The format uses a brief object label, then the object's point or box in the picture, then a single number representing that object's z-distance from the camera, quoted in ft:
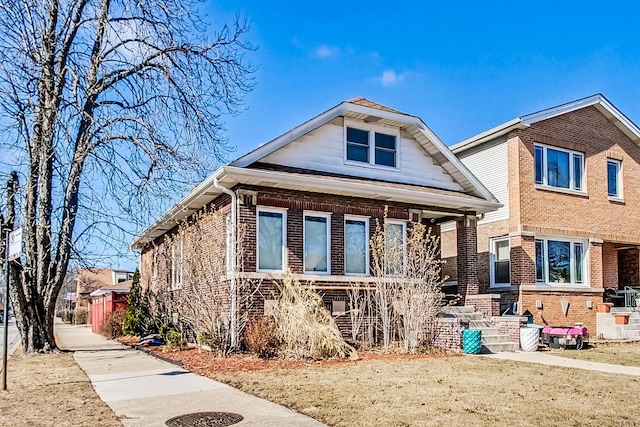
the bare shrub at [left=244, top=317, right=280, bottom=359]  38.99
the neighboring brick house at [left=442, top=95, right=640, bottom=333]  59.31
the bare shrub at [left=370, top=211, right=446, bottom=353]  42.60
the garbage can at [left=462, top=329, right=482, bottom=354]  42.88
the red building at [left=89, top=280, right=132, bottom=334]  73.82
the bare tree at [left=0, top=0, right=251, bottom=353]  45.96
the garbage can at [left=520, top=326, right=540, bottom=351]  46.42
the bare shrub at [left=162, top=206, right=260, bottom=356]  41.51
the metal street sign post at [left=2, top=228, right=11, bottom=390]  28.22
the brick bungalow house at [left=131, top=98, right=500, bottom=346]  44.04
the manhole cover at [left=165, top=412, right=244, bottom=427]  21.18
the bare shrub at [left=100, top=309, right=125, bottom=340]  67.87
